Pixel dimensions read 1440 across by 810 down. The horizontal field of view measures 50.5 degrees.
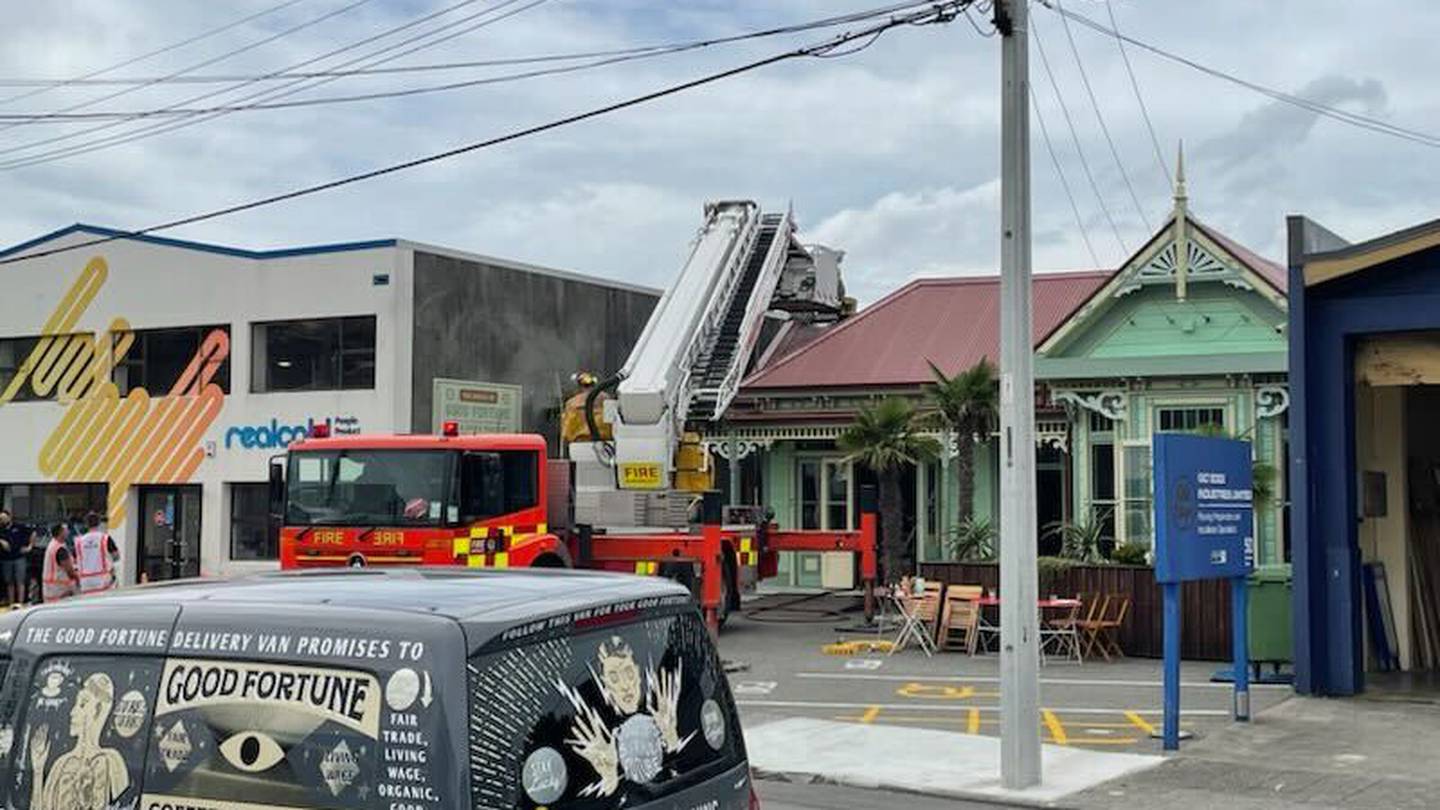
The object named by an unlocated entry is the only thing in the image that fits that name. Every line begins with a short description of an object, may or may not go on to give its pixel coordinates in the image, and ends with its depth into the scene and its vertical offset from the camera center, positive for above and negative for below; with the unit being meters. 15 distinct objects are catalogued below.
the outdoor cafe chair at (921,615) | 19.73 -1.66
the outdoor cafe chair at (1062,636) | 18.36 -1.83
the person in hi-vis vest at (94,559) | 20.03 -0.95
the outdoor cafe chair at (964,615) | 19.44 -1.66
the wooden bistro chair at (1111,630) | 18.75 -1.77
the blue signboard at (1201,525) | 12.60 -0.33
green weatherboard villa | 22.53 +1.59
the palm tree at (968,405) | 23.23 +1.24
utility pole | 11.10 +0.33
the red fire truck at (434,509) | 18.30 -0.28
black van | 4.01 -0.59
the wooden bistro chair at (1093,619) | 18.59 -1.63
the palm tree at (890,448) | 24.22 +0.61
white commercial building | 28.77 +2.47
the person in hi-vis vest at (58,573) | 19.14 -1.09
